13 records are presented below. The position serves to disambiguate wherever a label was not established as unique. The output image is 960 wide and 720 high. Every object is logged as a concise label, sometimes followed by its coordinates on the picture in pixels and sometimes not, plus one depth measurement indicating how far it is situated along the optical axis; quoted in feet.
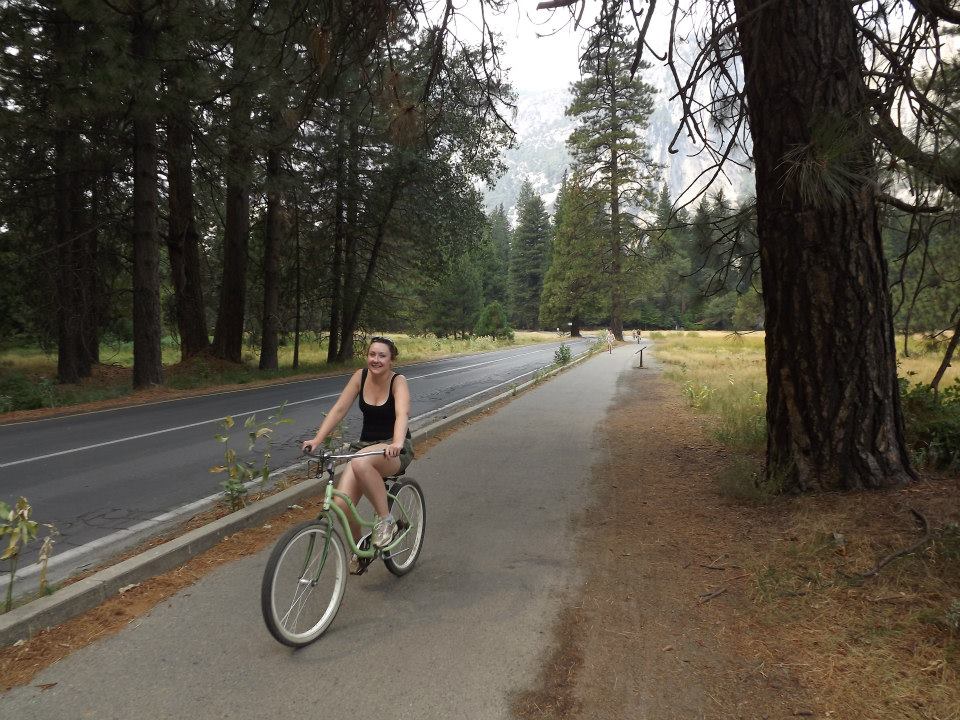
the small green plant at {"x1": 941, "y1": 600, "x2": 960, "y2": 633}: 9.32
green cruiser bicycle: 9.65
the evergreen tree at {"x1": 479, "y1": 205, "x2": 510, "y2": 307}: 261.85
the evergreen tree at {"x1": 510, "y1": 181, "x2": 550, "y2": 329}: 252.42
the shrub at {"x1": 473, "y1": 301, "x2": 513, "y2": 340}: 181.27
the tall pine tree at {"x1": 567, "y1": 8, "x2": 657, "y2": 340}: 132.46
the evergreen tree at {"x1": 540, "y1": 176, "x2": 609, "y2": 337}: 137.08
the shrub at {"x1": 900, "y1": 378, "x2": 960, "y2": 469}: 16.52
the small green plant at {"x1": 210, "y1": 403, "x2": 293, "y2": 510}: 16.44
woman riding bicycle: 11.78
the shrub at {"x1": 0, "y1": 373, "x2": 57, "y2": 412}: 41.73
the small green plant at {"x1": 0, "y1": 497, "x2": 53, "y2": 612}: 10.68
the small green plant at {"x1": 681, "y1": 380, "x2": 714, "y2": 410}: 36.86
